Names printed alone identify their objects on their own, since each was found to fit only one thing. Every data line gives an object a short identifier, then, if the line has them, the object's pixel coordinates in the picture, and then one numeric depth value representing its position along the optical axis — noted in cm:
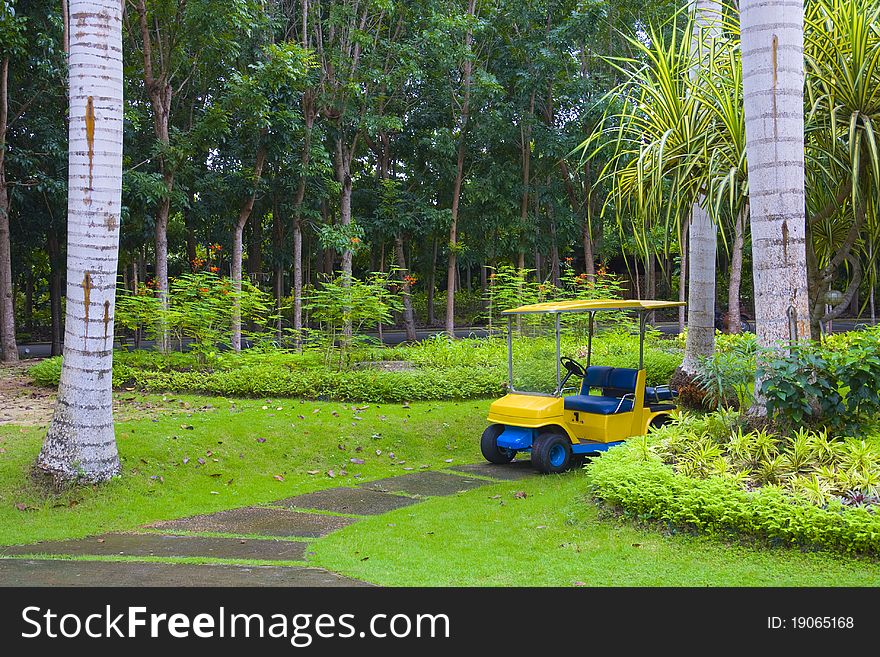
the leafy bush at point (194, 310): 1327
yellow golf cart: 874
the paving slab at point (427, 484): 817
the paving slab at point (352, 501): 743
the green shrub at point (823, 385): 611
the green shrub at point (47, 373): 1236
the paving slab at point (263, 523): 662
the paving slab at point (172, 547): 579
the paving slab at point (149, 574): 483
